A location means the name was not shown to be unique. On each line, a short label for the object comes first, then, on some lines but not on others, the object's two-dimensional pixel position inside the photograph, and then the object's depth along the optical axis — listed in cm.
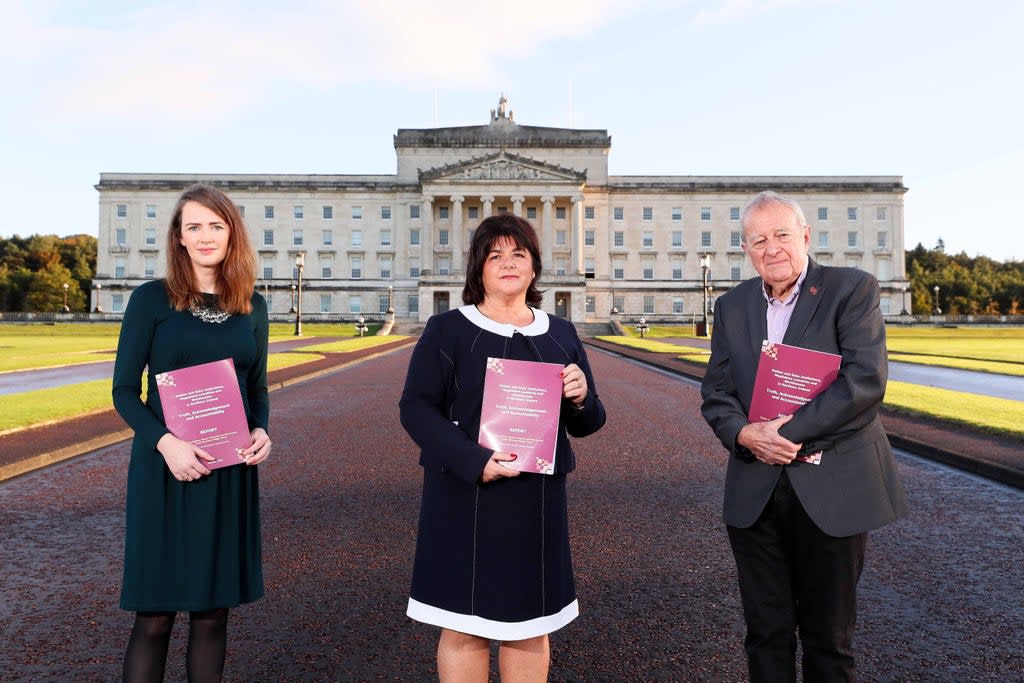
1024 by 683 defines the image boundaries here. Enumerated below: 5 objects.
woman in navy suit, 309
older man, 319
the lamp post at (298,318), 5039
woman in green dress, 313
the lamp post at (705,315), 4819
